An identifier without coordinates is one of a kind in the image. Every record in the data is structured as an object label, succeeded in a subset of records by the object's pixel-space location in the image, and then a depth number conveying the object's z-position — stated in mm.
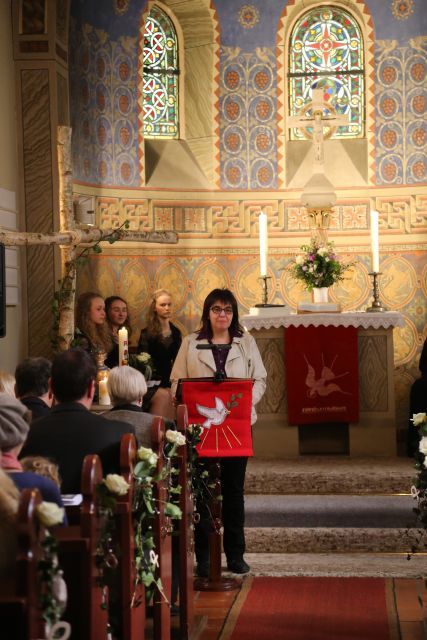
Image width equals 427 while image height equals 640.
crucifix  10438
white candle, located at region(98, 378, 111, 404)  7844
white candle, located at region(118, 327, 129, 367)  8016
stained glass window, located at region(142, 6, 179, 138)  11766
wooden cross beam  9117
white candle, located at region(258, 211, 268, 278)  9727
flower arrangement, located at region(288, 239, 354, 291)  9859
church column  9734
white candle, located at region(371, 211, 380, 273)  9742
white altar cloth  9422
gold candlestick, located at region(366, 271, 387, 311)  9703
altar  9422
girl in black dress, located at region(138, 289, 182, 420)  10141
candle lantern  7848
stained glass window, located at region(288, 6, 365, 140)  11852
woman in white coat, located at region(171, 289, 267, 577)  6812
